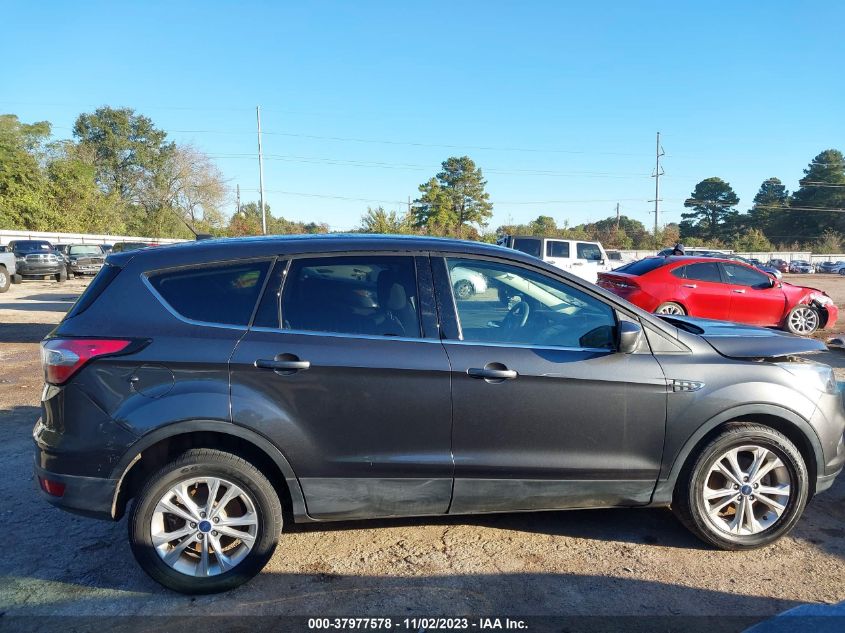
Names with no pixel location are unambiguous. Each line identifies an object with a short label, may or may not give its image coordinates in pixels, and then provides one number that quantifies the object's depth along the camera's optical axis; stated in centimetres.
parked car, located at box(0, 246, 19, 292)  1845
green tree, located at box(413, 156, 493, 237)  5319
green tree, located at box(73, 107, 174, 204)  5922
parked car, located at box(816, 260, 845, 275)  5696
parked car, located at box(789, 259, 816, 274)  5487
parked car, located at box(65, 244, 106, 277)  2632
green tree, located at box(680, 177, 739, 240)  8238
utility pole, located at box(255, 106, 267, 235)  4050
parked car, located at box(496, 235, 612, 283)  1716
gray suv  291
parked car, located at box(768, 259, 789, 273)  5349
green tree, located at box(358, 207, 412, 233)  3278
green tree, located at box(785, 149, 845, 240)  7819
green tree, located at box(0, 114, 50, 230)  4209
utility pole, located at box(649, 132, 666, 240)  5906
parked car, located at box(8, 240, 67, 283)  2327
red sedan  1041
